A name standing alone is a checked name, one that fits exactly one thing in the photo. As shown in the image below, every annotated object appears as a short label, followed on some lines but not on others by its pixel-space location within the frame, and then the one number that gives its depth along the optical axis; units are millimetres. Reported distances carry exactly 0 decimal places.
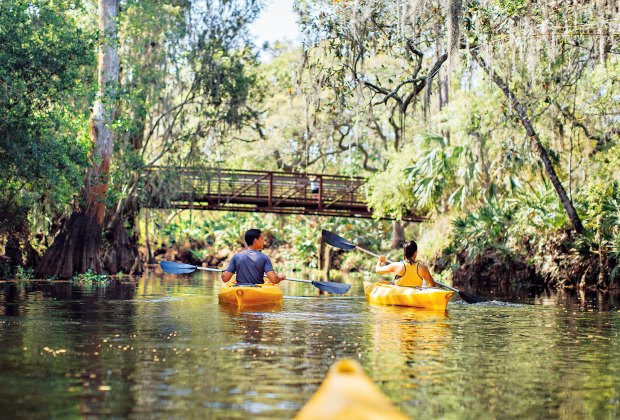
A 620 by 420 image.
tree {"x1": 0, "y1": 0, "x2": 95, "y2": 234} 18719
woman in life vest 16391
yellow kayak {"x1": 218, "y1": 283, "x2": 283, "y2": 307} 15338
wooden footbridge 32344
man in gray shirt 15539
